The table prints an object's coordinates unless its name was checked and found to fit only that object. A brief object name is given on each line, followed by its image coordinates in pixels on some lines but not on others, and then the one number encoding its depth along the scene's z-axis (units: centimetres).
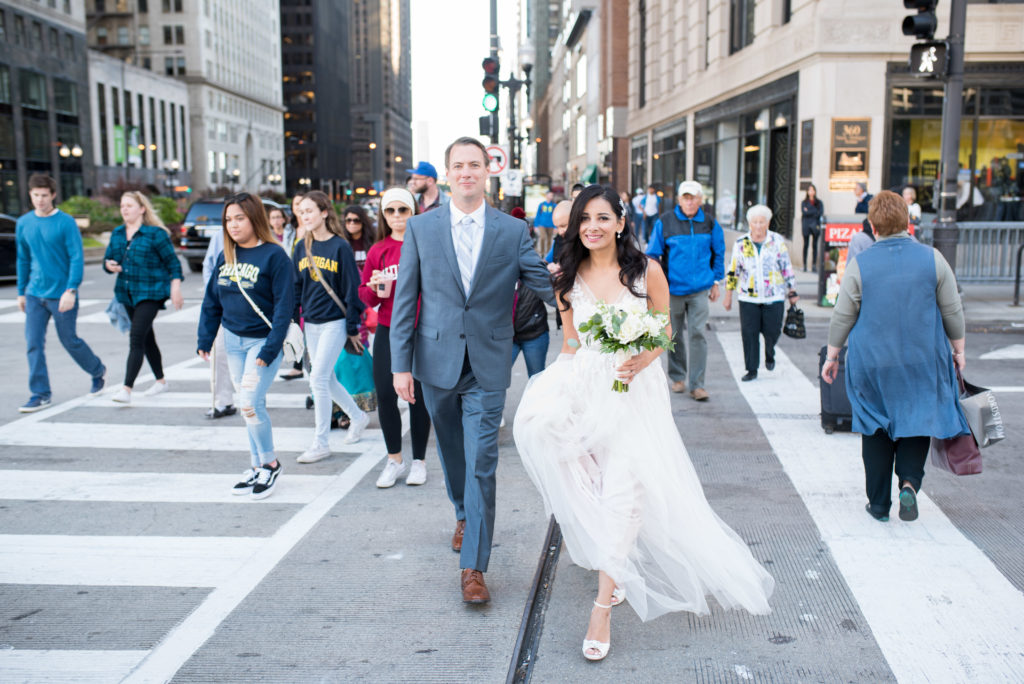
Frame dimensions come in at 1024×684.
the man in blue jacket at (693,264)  847
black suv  2338
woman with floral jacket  888
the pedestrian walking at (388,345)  597
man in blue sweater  838
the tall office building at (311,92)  15112
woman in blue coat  491
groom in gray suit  423
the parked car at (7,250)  2016
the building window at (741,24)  2481
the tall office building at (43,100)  5999
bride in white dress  376
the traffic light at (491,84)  1894
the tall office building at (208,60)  10794
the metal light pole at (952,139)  1170
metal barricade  1438
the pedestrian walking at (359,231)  803
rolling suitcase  711
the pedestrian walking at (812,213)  1906
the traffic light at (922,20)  1112
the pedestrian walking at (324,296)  656
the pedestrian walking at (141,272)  854
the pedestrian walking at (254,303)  580
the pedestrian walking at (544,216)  1449
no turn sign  1952
